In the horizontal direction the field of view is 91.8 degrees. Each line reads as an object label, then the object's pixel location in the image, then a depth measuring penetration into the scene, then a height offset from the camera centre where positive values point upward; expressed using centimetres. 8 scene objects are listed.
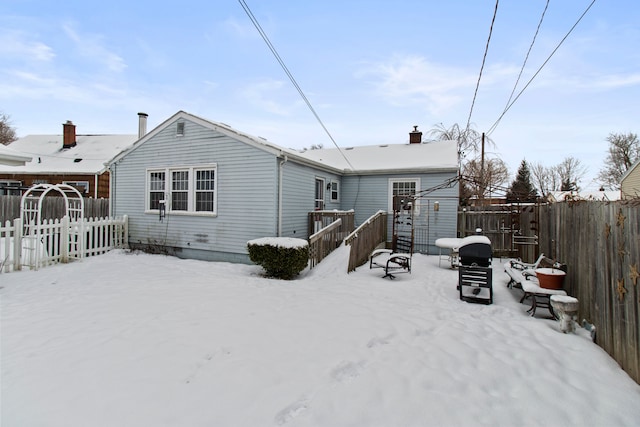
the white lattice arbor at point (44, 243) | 775 -77
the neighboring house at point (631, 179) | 1834 +261
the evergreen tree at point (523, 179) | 4018 +540
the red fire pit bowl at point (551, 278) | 493 -94
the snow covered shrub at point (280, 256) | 772 -97
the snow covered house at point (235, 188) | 936 +103
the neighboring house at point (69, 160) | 2034 +387
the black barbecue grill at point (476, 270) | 588 -99
